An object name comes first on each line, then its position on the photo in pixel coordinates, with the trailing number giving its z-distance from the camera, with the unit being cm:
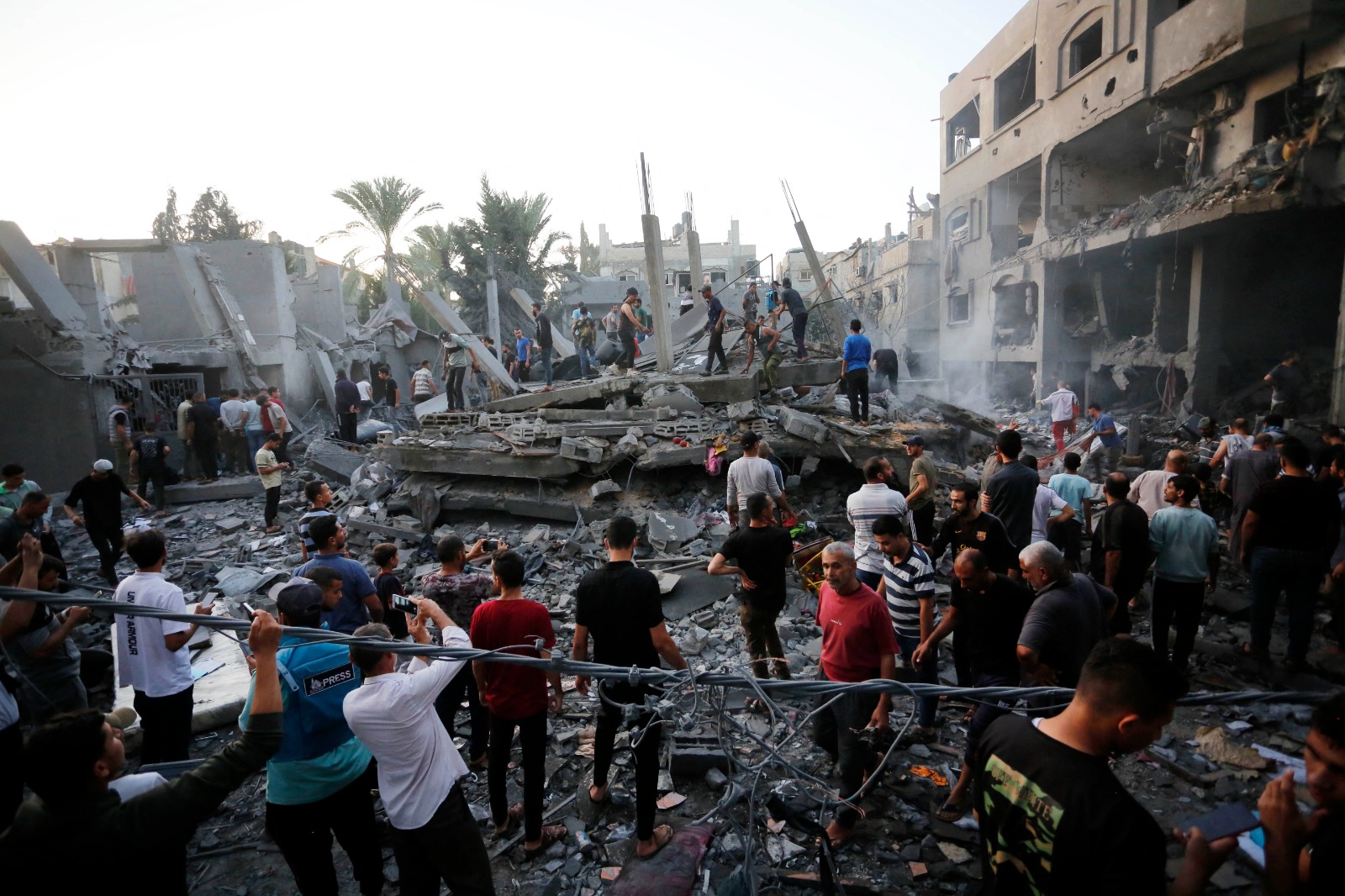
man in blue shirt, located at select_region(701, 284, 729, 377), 1189
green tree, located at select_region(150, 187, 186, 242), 3042
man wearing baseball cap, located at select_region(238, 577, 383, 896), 279
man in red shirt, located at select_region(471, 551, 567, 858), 336
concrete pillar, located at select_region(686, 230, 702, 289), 1595
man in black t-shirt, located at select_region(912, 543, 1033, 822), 364
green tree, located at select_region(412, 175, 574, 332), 2817
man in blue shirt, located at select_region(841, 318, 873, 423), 998
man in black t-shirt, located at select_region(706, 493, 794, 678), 444
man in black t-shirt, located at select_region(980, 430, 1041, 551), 541
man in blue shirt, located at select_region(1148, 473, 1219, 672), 481
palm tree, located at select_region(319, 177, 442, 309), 2733
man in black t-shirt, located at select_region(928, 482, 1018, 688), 454
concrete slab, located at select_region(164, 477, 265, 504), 1193
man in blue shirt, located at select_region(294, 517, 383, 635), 397
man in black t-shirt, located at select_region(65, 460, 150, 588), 764
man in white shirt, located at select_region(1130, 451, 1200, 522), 605
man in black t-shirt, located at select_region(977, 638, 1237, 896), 161
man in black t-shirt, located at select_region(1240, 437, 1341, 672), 470
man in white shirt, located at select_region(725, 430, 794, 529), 646
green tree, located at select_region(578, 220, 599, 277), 5362
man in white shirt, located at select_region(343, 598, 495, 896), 253
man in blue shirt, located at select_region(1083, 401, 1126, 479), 1072
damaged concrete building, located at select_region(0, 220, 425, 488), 1280
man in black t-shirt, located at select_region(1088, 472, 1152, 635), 488
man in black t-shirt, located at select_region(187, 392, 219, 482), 1217
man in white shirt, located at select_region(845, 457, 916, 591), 504
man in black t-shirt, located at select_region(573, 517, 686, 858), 339
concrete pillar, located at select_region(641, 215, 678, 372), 1193
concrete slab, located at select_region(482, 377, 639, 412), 1109
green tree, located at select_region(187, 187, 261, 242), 3005
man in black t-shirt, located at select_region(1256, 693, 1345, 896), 153
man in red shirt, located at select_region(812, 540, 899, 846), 358
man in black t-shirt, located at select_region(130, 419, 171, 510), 1093
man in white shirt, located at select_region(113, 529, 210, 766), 350
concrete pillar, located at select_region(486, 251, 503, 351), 1719
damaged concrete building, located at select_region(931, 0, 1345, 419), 1172
